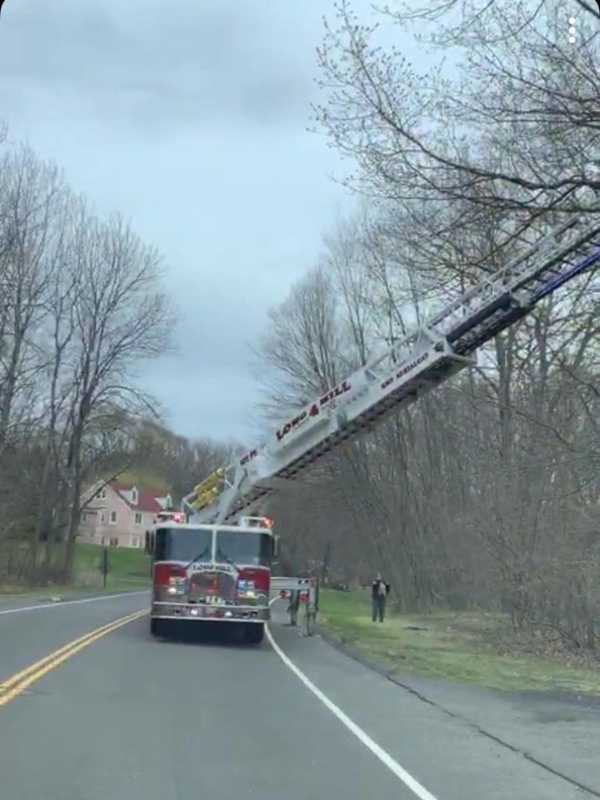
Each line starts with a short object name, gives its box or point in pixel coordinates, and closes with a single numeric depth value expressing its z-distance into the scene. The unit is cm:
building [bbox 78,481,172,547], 12112
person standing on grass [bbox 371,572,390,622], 3766
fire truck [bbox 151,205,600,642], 2019
